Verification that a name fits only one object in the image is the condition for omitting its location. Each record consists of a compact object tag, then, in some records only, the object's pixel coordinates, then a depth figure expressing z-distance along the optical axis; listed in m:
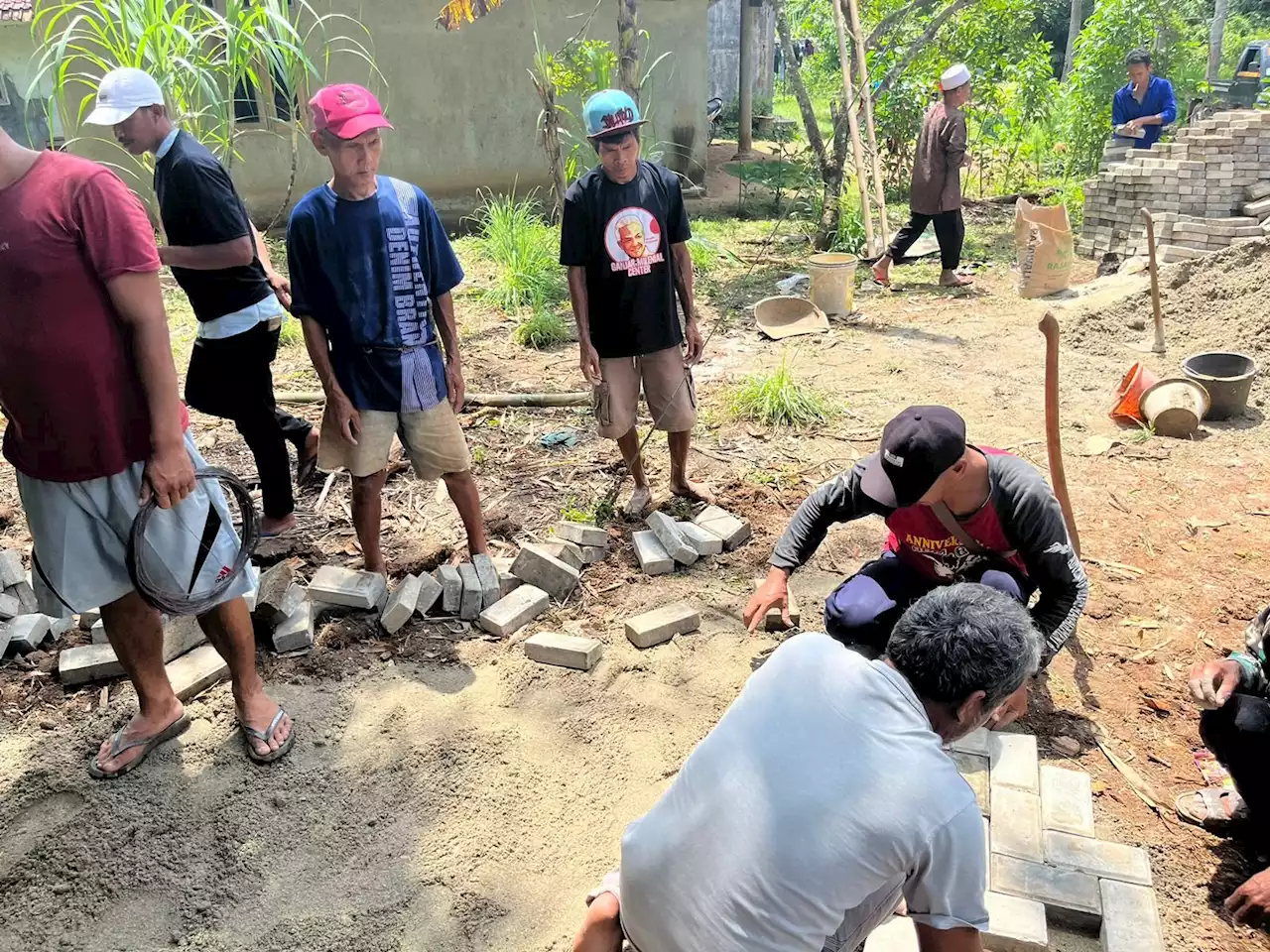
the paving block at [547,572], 3.84
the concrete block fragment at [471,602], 3.72
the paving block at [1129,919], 2.27
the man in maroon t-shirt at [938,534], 2.53
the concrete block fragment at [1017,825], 2.54
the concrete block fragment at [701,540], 4.12
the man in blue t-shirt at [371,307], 3.25
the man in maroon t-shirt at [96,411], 2.33
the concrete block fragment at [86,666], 3.30
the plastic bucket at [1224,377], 5.48
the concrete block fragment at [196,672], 3.23
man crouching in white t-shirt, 1.60
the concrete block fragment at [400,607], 3.59
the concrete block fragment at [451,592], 3.74
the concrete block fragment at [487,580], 3.75
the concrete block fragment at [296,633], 3.46
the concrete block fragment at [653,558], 4.04
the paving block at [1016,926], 2.26
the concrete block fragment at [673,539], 4.07
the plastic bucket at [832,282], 7.55
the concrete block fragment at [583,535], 4.15
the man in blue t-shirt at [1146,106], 9.67
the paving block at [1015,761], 2.75
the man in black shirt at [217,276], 3.58
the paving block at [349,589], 3.64
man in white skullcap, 7.90
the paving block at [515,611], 3.64
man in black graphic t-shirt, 4.01
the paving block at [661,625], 3.54
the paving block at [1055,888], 2.38
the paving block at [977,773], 2.71
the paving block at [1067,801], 2.62
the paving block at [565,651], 3.40
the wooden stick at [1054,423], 3.53
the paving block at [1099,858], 2.46
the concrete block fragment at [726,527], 4.21
